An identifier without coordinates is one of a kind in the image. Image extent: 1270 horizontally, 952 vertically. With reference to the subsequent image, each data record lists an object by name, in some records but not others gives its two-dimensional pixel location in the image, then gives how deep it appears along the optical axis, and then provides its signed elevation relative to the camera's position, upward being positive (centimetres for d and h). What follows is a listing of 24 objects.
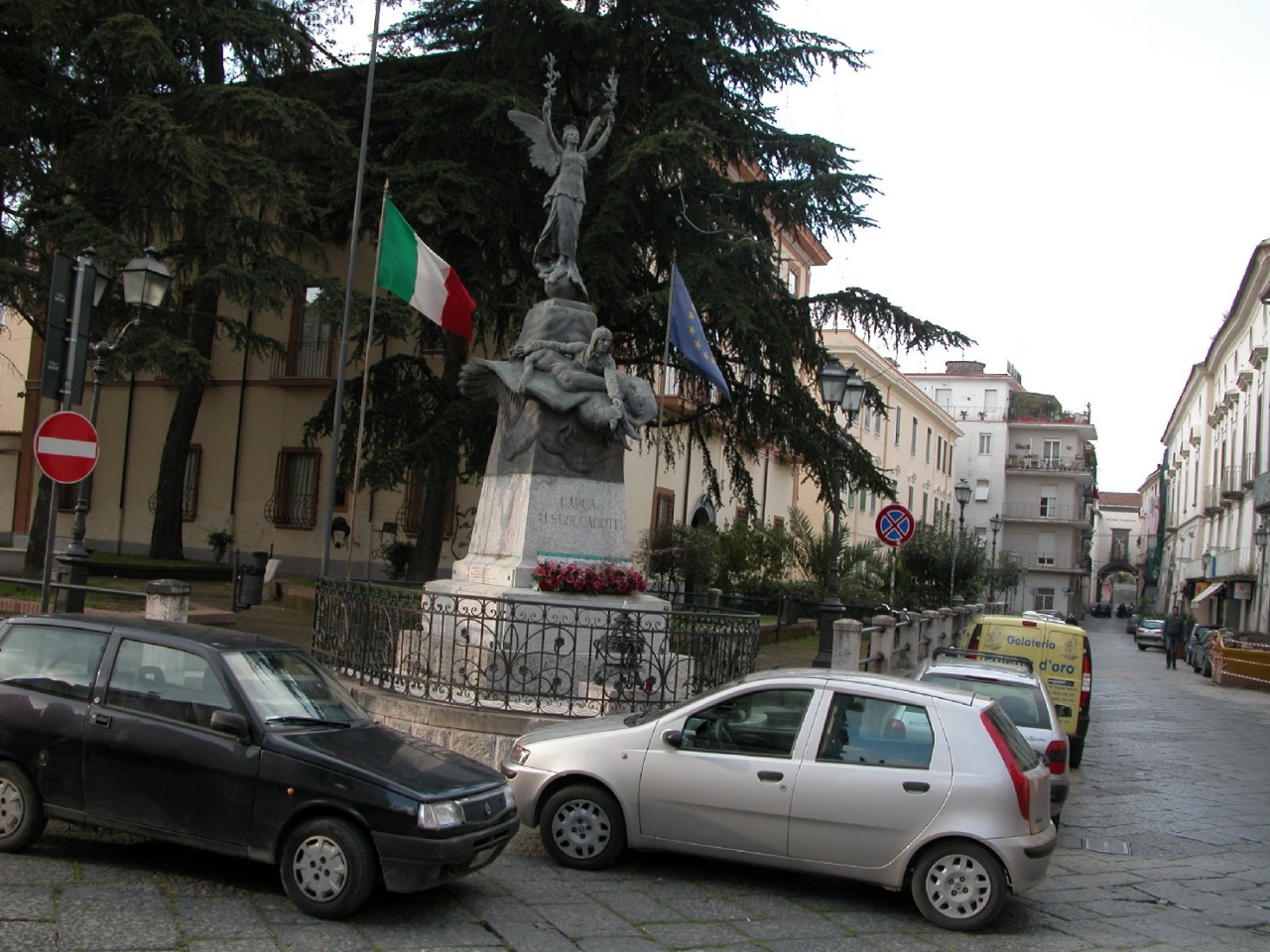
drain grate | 988 -219
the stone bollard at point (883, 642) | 1812 -107
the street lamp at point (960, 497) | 3419 +244
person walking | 4025 -152
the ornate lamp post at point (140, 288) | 1337 +265
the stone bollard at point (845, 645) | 1471 -94
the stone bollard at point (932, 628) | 2416 -106
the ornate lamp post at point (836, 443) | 1595 +201
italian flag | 1463 +331
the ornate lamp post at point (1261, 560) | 3983 +152
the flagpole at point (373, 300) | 1336 +286
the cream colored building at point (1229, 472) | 4266 +582
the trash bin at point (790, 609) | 2712 -100
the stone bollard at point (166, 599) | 1182 -83
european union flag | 1529 +295
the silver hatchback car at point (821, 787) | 697 -139
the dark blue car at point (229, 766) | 629 -137
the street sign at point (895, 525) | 1902 +82
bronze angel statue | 1337 +408
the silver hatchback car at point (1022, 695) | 1035 -107
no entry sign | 1075 +57
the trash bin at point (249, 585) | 2128 -113
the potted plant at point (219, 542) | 3225 -61
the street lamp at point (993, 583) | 4716 -4
